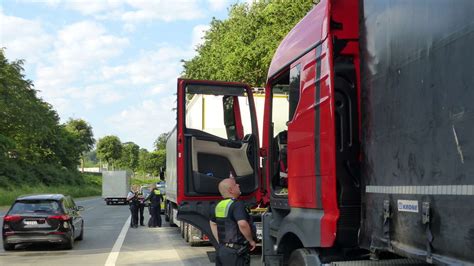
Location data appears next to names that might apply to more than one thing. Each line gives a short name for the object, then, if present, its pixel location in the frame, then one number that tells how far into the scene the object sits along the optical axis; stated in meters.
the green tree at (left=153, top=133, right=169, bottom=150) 120.56
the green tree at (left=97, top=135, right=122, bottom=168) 105.06
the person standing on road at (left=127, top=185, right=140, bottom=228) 19.81
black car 12.78
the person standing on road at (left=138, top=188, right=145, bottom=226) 20.35
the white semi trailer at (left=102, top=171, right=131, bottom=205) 43.50
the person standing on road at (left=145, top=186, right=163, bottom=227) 19.78
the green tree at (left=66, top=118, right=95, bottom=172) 102.01
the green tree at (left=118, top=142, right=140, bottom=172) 115.44
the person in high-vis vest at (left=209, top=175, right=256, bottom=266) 5.50
